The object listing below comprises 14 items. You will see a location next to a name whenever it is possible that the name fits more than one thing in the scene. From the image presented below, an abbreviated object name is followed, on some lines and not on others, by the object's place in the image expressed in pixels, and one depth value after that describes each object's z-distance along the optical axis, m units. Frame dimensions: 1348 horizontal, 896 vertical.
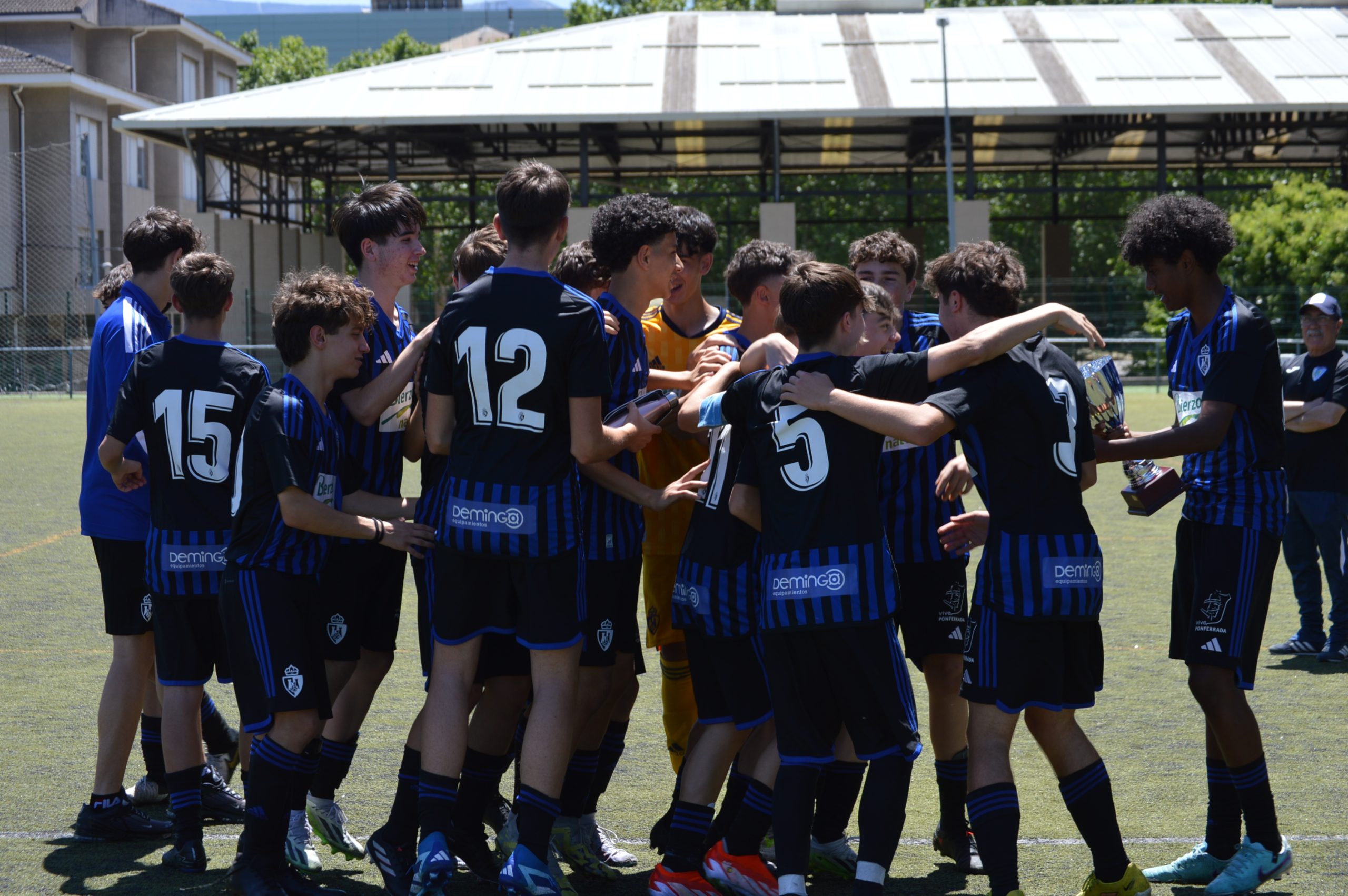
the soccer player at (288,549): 7.77
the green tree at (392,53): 119.81
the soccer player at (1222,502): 8.12
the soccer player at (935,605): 8.80
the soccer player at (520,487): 7.67
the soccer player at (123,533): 9.23
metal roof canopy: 51.94
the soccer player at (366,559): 8.82
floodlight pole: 51.66
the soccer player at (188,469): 8.49
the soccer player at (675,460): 9.35
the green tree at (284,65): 122.56
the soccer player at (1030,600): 7.34
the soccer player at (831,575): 7.18
